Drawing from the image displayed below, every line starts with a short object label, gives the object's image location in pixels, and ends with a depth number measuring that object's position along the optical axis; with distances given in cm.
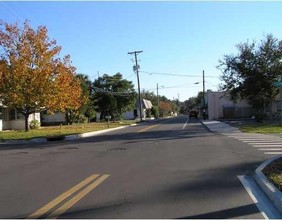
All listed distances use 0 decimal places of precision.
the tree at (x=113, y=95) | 5863
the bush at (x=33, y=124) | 3199
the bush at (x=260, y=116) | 3264
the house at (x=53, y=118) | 4673
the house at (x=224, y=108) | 5211
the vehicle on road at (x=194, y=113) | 6306
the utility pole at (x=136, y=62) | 5233
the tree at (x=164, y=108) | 10249
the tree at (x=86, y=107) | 4241
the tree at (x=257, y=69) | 2988
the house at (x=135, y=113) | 7629
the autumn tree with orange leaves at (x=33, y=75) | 2384
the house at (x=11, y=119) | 3068
